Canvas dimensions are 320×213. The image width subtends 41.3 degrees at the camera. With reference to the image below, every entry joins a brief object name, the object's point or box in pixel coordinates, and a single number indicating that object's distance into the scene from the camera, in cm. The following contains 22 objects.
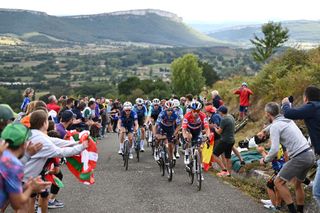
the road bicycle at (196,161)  1075
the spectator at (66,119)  882
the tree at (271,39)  4375
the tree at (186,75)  10494
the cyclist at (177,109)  1261
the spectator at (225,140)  1183
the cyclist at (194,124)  1154
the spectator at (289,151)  763
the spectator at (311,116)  707
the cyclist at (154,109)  1567
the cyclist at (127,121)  1377
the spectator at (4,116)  564
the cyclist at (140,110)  1509
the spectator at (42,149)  612
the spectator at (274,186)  869
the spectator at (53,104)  1278
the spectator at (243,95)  2048
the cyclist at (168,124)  1259
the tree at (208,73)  11605
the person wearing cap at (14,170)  452
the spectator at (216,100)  1704
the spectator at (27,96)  1338
